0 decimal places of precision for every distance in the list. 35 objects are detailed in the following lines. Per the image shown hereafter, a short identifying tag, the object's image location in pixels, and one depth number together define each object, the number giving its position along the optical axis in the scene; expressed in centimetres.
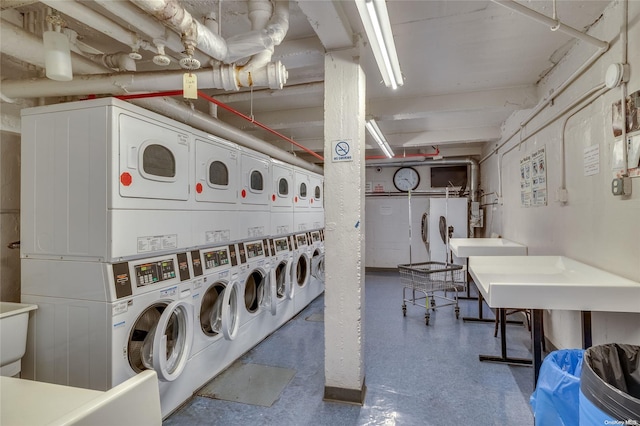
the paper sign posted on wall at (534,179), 320
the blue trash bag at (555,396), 138
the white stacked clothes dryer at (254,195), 307
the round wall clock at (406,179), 749
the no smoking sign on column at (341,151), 231
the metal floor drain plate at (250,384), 240
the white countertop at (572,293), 169
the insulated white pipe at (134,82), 200
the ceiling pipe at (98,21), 150
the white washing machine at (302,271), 423
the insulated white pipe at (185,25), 139
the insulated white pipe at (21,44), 172
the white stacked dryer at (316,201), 501
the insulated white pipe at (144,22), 152
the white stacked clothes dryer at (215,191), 246
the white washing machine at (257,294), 306
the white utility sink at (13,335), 178
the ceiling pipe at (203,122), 227
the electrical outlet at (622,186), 181
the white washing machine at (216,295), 242
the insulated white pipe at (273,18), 181
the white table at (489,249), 362
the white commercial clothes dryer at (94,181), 181
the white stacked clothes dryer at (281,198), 372
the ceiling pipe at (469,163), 660
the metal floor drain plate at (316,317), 415
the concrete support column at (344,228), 229
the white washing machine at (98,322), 179
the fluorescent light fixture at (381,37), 146
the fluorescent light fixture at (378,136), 388
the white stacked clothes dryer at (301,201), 437
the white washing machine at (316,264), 488
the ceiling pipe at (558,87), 188
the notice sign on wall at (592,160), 218
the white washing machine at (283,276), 369
